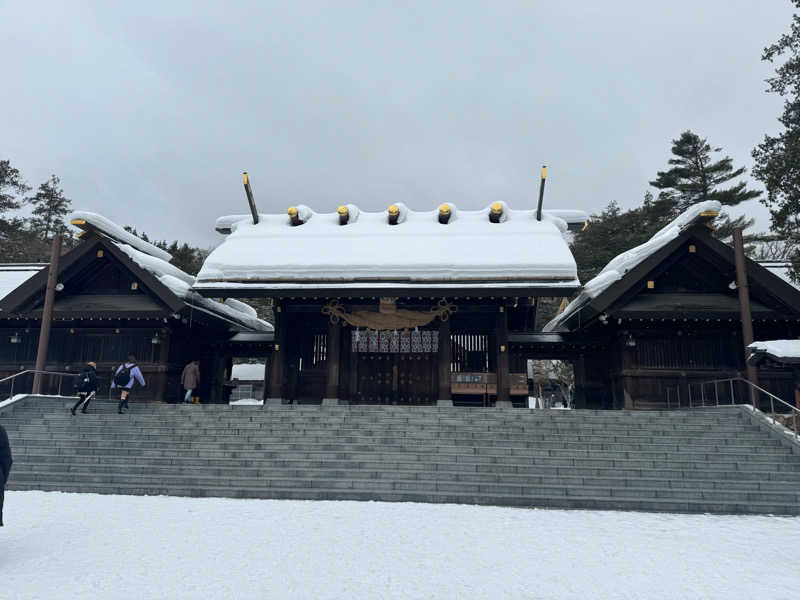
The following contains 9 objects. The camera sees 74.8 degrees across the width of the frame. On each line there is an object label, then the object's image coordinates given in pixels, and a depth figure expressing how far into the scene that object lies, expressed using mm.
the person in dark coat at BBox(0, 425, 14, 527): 5805
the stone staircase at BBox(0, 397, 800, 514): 8773
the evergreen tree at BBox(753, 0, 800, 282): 14344
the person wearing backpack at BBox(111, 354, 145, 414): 13180
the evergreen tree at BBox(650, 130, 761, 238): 33250
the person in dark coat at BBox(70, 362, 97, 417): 12867
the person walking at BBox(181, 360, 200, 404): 16219
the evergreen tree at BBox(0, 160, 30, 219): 35375
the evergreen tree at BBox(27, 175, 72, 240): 42625
